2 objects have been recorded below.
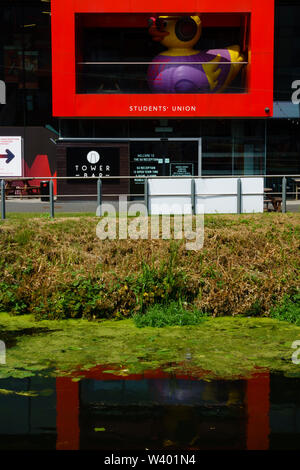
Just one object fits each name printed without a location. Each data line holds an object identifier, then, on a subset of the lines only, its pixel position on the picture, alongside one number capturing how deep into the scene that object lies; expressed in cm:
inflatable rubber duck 2609
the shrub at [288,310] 1152
